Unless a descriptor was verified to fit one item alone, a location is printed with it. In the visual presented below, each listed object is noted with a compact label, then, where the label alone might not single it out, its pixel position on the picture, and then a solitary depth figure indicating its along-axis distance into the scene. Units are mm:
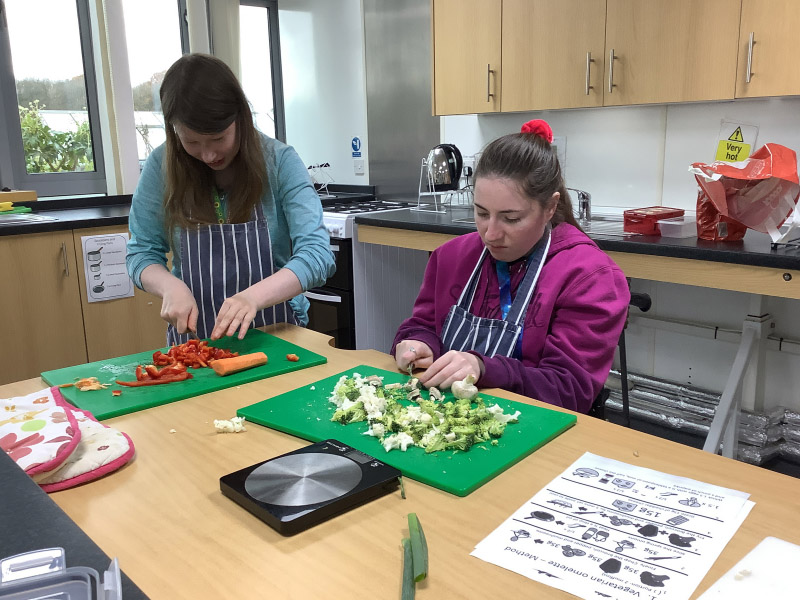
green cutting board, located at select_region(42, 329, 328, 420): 1261
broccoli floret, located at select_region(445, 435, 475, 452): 1016
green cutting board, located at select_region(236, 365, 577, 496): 942
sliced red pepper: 1357
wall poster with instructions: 3125
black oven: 3354
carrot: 1404
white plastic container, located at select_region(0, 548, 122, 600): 400
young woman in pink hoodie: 1330
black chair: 1478
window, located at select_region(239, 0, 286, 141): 4562
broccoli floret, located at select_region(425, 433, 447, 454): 1016
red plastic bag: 2129
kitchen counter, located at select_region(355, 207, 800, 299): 1997
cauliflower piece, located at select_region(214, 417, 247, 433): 1130
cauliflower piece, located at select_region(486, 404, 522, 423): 1120
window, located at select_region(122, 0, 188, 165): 3971
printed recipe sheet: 715
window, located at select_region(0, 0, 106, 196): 3609
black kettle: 3219
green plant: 3707
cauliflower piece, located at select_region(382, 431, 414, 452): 1024
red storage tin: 2453
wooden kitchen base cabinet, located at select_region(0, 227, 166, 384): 2930
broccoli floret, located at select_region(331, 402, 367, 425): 1133
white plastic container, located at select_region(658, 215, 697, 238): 2398
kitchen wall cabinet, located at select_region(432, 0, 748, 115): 2340
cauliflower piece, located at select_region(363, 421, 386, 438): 1069
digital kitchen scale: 836
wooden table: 725
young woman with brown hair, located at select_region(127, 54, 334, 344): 1643
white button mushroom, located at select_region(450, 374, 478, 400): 1212
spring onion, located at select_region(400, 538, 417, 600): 685
